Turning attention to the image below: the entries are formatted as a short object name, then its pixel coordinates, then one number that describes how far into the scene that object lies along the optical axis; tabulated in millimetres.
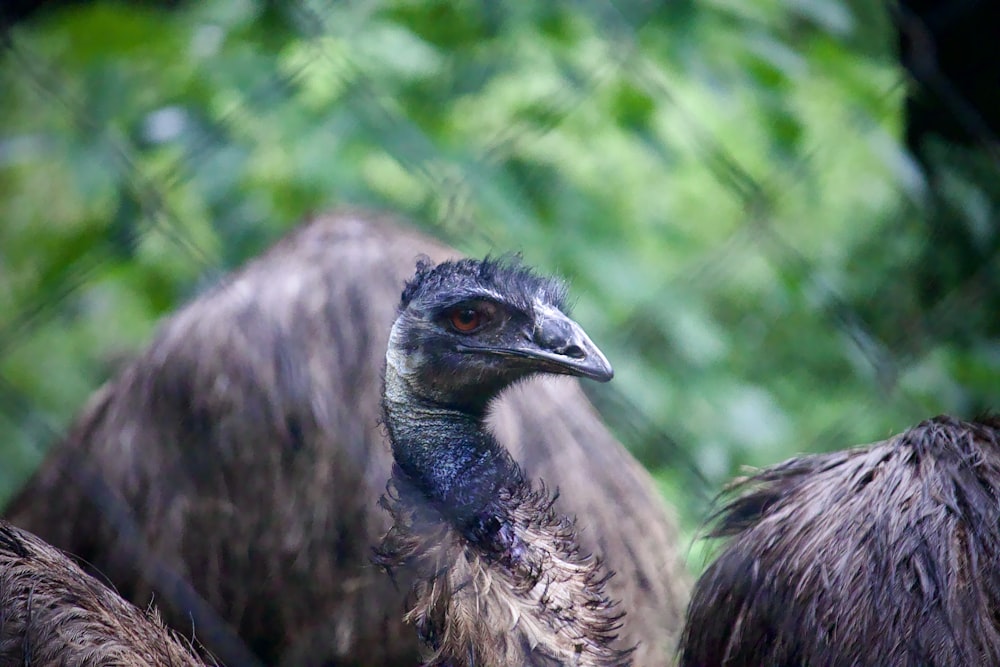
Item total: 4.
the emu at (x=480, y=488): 7722
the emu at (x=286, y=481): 8084
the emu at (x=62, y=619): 7658
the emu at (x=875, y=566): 7679
